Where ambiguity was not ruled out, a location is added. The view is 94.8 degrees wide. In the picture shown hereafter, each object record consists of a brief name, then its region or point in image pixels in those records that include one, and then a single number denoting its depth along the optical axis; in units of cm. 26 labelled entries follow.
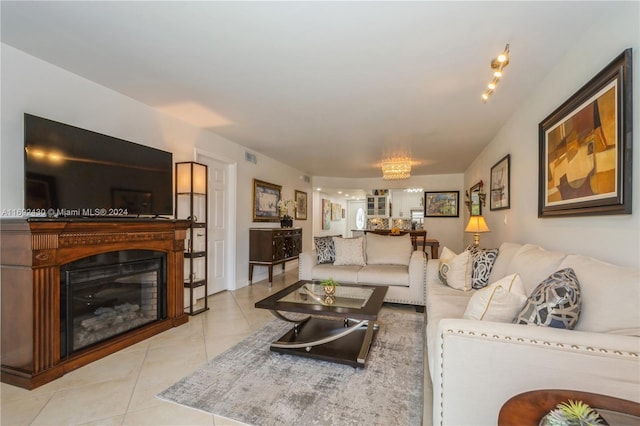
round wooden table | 87
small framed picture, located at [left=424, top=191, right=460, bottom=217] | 773
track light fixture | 203
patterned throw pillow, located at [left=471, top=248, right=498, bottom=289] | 285
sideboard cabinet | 504
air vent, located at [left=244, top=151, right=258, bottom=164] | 509
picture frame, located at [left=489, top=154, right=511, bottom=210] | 356
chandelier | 516
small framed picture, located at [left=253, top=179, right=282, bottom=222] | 535
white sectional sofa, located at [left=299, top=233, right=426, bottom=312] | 371
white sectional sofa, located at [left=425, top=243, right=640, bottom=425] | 114
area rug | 171
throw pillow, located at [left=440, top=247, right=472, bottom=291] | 289
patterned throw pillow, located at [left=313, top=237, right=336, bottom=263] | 434
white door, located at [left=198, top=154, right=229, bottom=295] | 441
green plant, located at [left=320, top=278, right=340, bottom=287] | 269
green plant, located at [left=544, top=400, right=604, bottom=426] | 76
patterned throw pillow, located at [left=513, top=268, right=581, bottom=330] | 135
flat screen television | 220
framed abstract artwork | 159
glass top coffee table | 229
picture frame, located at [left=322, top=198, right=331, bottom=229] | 1014
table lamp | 396
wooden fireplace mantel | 201
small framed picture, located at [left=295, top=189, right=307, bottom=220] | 711
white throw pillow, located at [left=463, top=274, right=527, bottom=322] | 154
